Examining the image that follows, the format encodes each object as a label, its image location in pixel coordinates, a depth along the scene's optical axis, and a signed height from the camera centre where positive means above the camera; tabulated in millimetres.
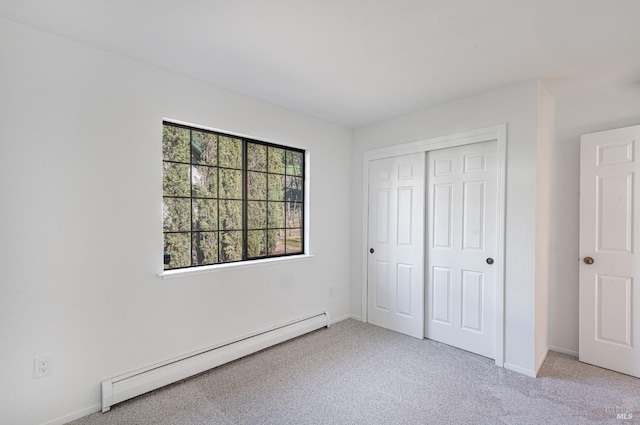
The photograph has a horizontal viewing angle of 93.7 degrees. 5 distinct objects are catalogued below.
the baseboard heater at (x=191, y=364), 2117 -1276
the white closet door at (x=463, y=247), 2867 -360
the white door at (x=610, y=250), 2561 -341
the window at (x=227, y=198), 2566 +117
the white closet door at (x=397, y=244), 3387 -396
